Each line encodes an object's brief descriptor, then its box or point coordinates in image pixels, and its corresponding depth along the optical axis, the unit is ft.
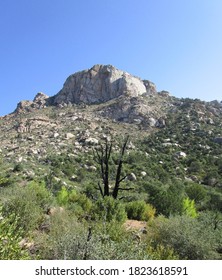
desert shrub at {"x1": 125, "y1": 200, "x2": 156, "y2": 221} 51.28
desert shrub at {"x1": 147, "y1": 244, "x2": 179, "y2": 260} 22.37
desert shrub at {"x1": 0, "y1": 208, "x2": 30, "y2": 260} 14.44
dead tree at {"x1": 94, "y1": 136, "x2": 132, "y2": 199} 50.08
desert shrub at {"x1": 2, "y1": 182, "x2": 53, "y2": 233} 32.77
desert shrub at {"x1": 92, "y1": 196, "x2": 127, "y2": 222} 39.58
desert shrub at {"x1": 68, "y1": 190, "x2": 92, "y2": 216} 46.45
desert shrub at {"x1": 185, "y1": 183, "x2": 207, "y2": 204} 79.83
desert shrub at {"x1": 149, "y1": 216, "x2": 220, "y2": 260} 27.93
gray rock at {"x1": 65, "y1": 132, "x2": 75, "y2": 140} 128.00
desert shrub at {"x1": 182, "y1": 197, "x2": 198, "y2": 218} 57.31
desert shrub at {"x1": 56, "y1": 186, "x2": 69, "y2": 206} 54.19
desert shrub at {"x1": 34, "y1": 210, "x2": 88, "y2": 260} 20.32
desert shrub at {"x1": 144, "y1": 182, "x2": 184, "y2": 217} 57.60
